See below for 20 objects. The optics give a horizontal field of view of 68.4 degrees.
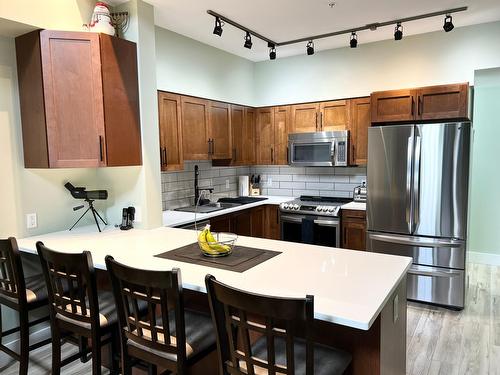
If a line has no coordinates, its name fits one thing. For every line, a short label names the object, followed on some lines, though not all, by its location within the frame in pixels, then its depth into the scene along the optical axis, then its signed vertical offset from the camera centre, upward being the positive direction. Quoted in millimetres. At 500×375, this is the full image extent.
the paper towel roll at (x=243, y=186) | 5113 -402
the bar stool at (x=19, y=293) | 2090 -820
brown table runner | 1989 -582
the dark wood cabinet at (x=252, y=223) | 3859 -746
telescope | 2938 -274
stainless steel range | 4055 -748
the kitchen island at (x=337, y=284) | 1489 -585
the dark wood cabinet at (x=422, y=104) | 3516 +498
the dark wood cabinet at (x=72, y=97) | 2553 +451
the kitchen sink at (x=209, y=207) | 3912 -557
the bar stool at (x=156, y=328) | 1497 -755
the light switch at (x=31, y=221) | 2765 -455
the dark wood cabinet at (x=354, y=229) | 3939 -806
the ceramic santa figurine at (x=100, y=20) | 2684 +1019
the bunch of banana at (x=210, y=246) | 2156 -516
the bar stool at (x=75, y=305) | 1788 -756
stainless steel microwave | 4238 +81
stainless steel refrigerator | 3319 -442
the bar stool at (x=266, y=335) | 1217 -639
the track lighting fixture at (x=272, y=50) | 3890 +1162
